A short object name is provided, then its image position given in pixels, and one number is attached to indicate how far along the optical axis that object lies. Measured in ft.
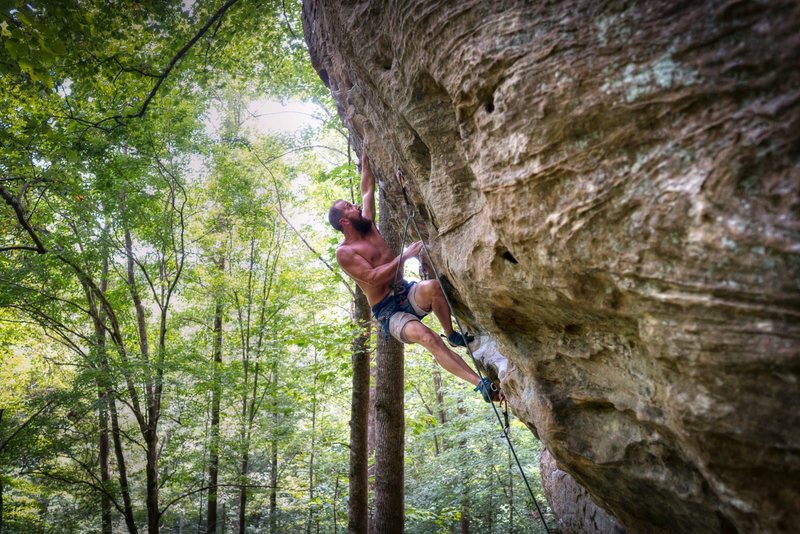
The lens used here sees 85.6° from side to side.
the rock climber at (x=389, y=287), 14.71
